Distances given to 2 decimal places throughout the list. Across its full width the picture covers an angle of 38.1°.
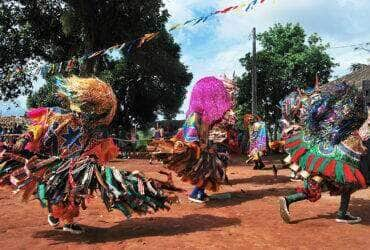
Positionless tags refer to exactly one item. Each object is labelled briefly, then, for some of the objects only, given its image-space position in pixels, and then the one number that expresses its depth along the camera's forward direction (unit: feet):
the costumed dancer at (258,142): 59.67
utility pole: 93.71
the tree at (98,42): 80.53
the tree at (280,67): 104.22
